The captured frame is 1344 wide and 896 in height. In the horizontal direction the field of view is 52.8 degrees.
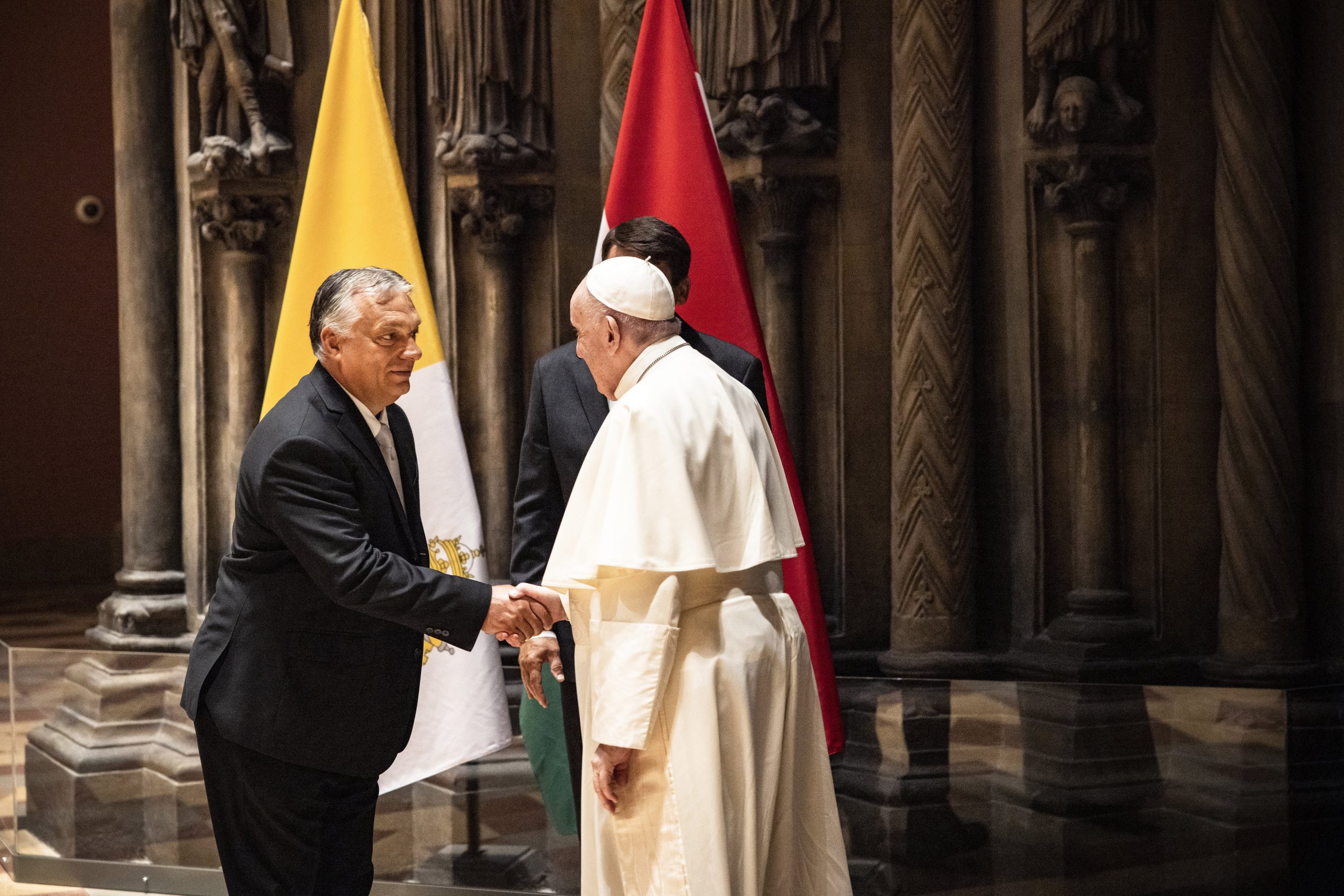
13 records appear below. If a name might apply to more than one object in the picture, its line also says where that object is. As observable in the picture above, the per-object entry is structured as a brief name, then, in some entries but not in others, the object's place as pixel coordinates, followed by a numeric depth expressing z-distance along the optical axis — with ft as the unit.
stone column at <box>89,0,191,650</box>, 16.34
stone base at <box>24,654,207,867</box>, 11.90
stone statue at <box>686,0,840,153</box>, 13.61
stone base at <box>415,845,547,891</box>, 10.82
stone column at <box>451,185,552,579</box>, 14.71
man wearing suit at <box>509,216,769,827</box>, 9.37
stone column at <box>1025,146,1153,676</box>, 13.15
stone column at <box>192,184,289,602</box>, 15.55
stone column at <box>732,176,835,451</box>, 13.96
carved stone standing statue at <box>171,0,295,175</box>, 15.17
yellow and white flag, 11.37
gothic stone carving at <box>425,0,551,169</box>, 14.43
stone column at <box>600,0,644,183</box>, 14.44
